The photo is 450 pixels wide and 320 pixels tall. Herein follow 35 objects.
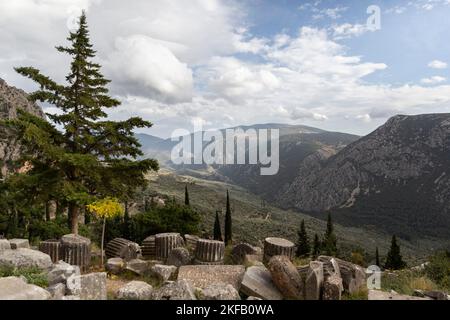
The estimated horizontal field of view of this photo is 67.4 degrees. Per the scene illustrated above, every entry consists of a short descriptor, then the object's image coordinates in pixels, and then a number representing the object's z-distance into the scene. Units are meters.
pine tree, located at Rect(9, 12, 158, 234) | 17.72
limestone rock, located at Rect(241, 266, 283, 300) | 9.05
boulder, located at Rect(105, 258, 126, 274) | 12.77
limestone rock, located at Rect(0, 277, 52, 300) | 6.78
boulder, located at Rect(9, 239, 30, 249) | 13.34
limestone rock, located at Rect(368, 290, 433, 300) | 8.20
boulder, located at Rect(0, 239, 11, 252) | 12.36
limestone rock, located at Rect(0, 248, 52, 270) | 10.30
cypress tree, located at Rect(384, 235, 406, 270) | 59.50
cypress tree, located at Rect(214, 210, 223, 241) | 58.32
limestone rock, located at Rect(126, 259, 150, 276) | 12.32
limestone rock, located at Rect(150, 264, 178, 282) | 11.48
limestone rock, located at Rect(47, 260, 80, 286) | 8.46
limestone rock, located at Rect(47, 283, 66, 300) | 7.50
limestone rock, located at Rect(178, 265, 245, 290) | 10.49
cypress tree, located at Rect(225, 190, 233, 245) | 59.03
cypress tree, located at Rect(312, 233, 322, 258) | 59.98
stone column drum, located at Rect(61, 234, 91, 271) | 13.30
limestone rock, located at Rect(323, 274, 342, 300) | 8.35
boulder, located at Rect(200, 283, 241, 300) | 7.82
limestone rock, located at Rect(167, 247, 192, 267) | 14.21
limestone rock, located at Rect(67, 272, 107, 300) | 7.88
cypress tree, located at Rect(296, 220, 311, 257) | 62.88
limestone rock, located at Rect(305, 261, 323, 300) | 8.52
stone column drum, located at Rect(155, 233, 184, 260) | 16.12
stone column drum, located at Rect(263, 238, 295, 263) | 13.22
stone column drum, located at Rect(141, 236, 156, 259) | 17.59
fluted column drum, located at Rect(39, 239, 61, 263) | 13.38
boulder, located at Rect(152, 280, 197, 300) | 7.59
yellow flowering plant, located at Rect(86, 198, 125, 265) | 15.02
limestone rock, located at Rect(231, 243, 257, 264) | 15.19
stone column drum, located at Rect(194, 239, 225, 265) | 14.14
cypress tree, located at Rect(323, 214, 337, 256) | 60.04
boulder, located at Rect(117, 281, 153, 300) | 8.11
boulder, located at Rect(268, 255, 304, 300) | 8.91
